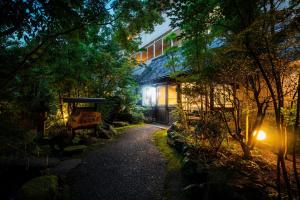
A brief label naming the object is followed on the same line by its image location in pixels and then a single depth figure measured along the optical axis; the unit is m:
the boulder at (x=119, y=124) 13.60
